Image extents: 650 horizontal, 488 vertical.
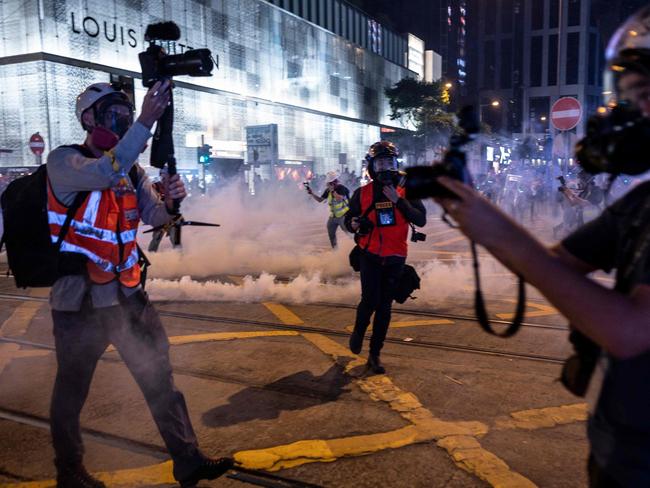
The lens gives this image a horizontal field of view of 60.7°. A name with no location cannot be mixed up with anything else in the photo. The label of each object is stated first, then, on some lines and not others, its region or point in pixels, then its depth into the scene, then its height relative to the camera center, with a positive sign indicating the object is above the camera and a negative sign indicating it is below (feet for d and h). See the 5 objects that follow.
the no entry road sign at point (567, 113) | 36.06 +4.03
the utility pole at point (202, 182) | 78.43 -0.31
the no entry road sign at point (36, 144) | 58.85 +4.04
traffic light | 76.31 +3.56
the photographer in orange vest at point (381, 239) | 14.69 -1.65
